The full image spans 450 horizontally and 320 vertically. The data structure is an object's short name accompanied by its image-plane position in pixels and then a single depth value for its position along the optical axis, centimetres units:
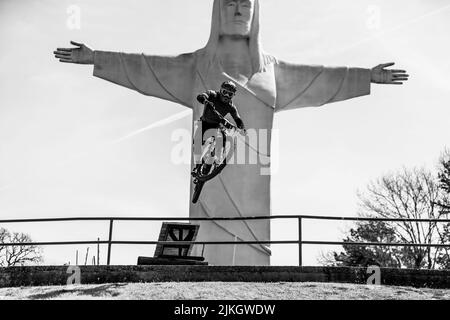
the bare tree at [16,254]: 3534
